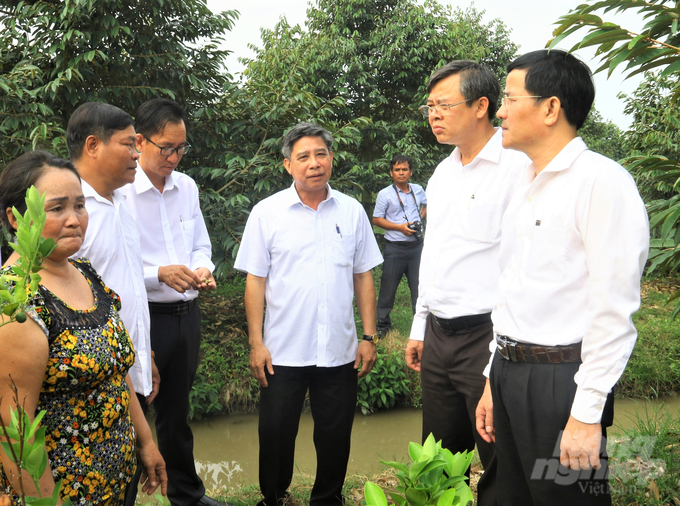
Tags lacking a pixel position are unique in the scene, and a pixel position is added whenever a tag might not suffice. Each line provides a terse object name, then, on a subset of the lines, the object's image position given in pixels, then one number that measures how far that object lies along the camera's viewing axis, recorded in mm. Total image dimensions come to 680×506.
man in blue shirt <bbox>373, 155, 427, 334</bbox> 6668
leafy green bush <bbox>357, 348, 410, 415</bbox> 5531
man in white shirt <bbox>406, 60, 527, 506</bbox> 2377
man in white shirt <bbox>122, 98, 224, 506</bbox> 2834
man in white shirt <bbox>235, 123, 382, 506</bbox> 2850
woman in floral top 1391
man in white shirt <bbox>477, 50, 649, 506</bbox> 1523
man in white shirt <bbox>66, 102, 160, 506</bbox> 2296
